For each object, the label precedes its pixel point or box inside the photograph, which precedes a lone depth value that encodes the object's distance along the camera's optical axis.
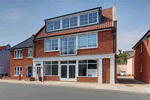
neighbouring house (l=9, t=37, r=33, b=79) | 23.52
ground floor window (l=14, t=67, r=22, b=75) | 24.77
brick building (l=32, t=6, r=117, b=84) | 15.91
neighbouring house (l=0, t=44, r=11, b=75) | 30.81
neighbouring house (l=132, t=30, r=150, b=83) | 15.98
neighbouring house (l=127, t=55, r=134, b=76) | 29.78
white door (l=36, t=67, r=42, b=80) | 21.04
